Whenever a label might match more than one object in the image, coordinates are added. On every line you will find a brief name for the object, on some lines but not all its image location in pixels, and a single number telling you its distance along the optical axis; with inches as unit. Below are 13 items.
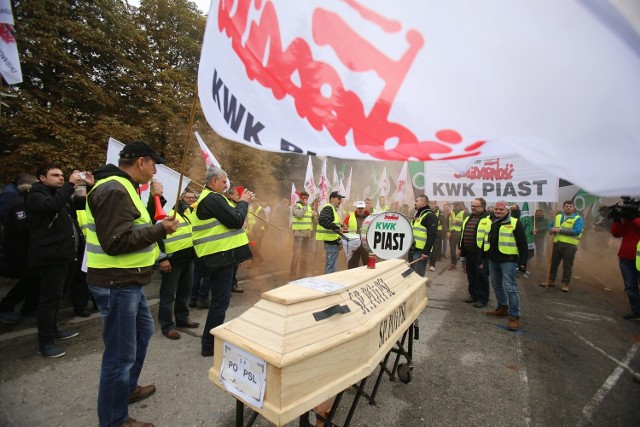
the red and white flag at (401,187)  473.4
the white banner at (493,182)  279.9
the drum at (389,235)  182.4
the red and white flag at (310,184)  523.7
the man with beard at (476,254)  244.4
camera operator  227.5
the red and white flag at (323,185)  541.1
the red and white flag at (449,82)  41.1
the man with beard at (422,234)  240.8
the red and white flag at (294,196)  518.6
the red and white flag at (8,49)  154.8
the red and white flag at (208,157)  185.0
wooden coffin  63.9
